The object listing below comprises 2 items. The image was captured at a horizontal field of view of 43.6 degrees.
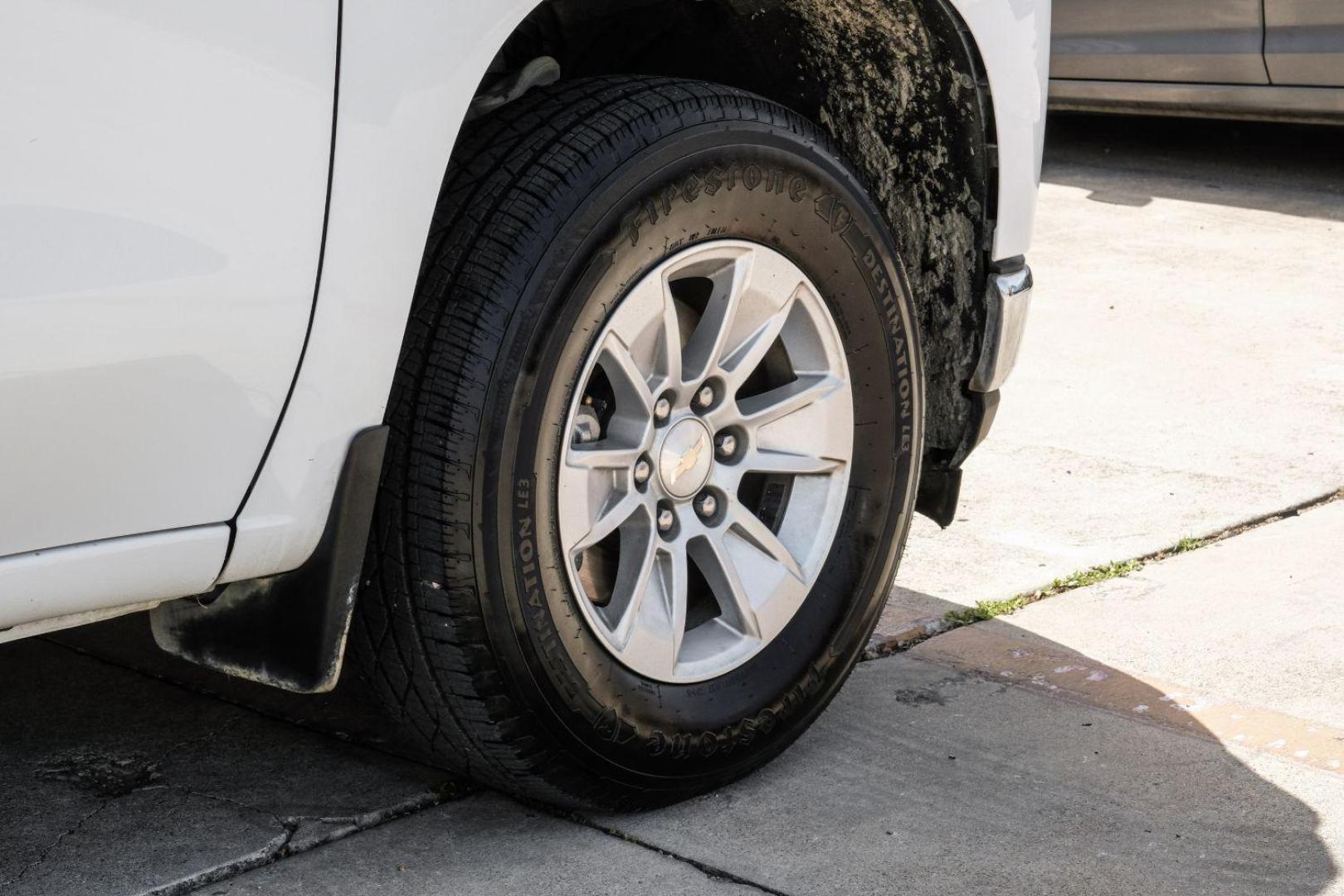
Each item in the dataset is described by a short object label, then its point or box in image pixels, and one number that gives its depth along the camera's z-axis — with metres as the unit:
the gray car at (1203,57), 6.81
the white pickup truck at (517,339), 1.72
